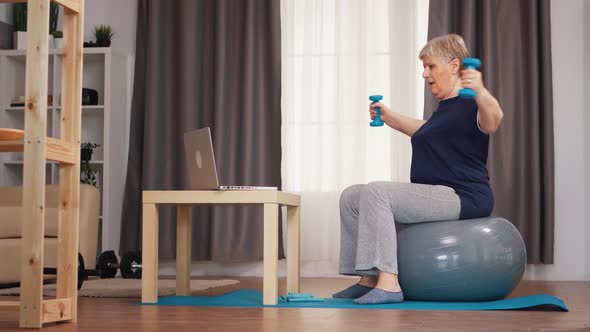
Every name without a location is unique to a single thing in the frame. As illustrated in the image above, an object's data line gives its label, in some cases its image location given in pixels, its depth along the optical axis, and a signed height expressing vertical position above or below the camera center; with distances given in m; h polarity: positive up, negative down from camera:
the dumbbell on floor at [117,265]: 4.52 -0.43
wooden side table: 3.30 -0.14
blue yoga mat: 3.15 -0.46
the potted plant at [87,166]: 5.79 +0.12
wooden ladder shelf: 2.39 +0.03
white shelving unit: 5.77 +0.46
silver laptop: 3.40 +0.09
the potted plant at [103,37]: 5.84 +0.99
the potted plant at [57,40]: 5.91 +0.98
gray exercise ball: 3.43 -0.30
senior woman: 3.40 -0.02
